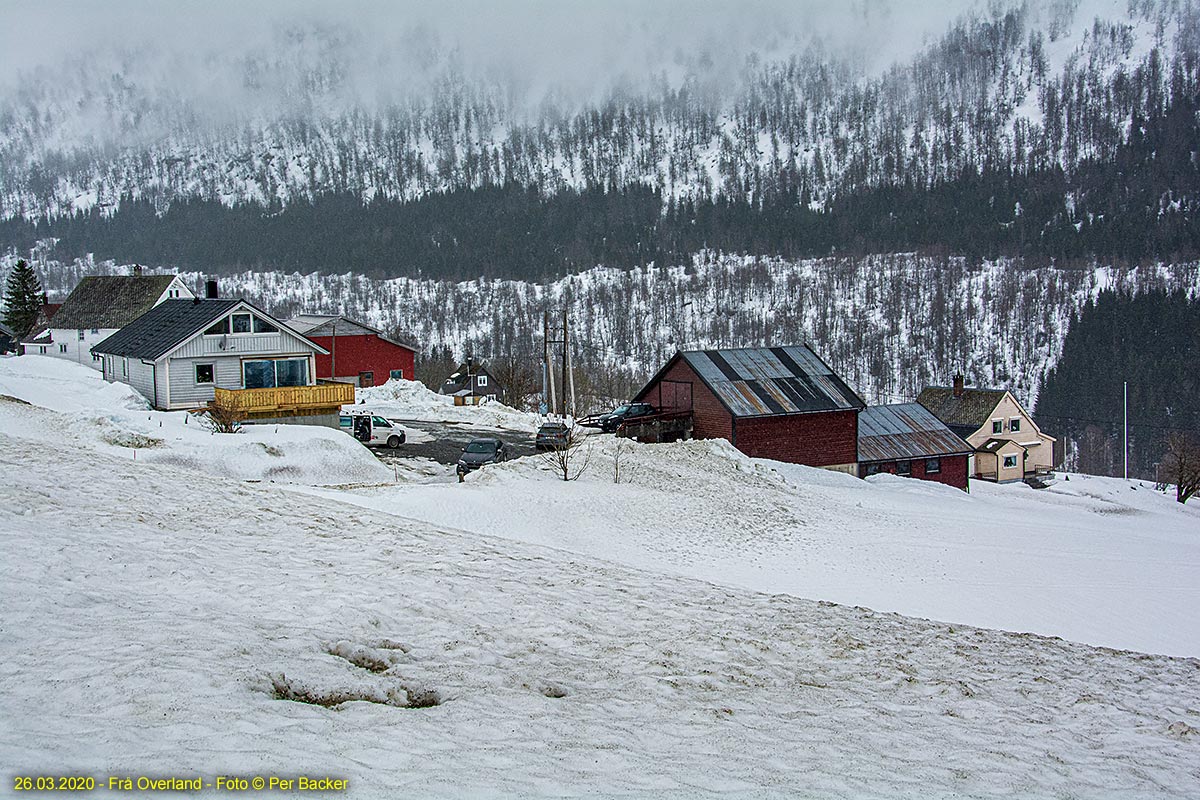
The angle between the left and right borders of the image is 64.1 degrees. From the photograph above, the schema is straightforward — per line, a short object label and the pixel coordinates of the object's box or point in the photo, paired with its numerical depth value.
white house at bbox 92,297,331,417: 41.88
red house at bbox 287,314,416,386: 74.12
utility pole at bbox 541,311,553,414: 56.39
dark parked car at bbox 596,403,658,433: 48.03
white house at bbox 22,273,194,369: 60.16
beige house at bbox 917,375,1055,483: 70.56
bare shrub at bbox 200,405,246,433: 33.81
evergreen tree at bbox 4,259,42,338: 83.75
